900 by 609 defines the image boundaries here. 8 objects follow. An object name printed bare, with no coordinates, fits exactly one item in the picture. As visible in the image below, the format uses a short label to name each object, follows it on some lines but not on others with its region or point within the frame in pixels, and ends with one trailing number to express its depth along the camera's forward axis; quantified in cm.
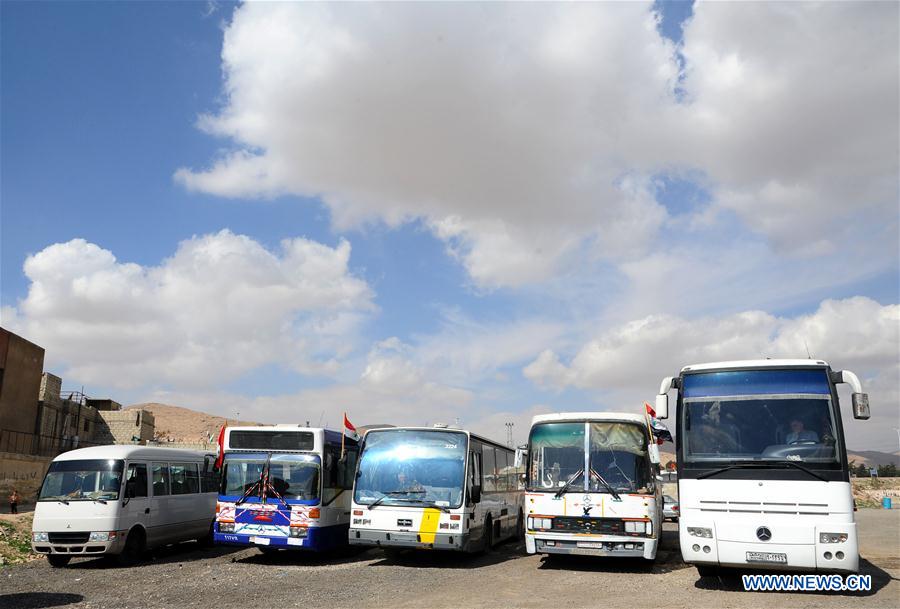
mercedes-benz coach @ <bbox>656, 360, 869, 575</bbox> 1005
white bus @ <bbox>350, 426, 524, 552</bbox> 1409
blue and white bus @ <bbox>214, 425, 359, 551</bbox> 1451
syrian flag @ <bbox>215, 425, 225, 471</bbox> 1558
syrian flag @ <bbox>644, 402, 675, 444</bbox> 1422
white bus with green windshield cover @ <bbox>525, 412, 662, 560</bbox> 1288
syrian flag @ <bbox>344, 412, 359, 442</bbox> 1662
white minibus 1427
